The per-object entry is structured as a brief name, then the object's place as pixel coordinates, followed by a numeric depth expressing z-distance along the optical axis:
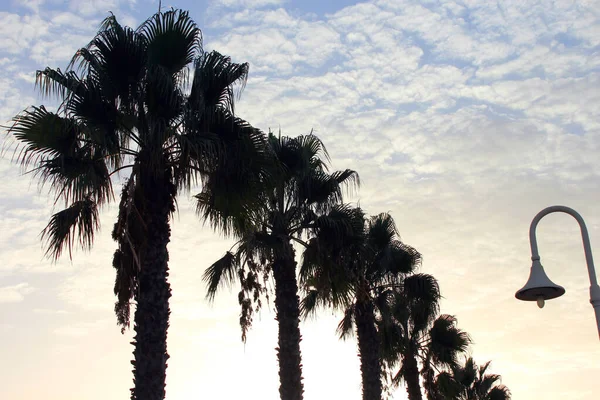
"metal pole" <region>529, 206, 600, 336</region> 8.43
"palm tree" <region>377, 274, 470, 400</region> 23.20
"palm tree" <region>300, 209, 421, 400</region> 18.84
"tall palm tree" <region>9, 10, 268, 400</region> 12.47
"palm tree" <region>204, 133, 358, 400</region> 17.53
